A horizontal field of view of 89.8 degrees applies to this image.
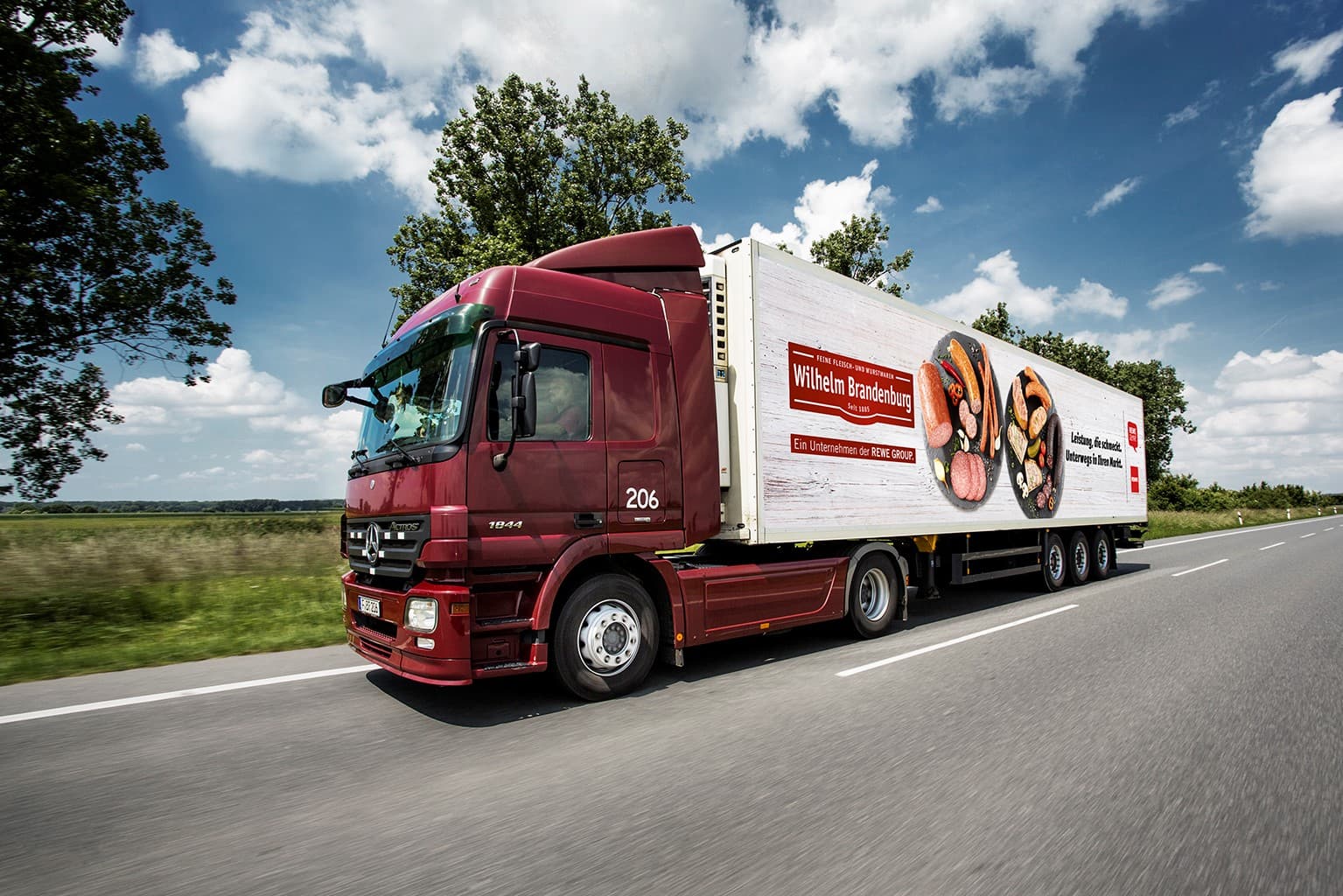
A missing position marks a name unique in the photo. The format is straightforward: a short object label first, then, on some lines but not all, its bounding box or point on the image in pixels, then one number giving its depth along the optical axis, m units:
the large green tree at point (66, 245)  12.10
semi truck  4.14
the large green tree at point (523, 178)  19.12
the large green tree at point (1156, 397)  50.16
